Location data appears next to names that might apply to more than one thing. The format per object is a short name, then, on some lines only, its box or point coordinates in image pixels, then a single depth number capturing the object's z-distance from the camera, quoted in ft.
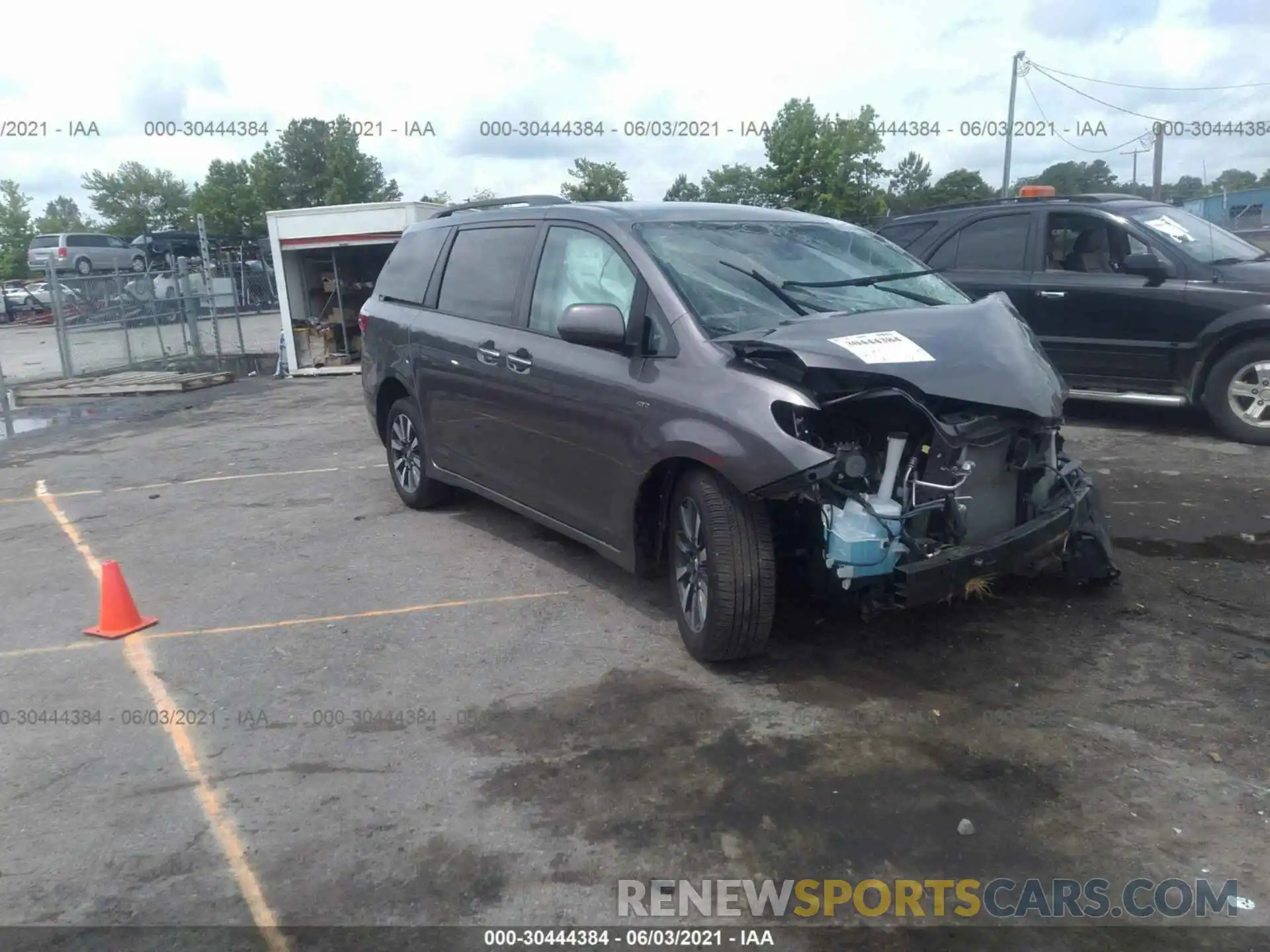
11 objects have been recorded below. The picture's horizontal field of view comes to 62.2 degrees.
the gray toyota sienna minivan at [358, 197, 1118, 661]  13.55
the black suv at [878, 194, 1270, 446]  26.94
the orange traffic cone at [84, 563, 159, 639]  17.66
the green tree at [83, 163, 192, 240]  184.14
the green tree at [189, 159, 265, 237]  164.86
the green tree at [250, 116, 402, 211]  174.60
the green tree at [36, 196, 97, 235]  240.12
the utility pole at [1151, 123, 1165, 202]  62.44
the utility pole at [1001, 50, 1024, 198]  87.35
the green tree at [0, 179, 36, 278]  201.87
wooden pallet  51.96
